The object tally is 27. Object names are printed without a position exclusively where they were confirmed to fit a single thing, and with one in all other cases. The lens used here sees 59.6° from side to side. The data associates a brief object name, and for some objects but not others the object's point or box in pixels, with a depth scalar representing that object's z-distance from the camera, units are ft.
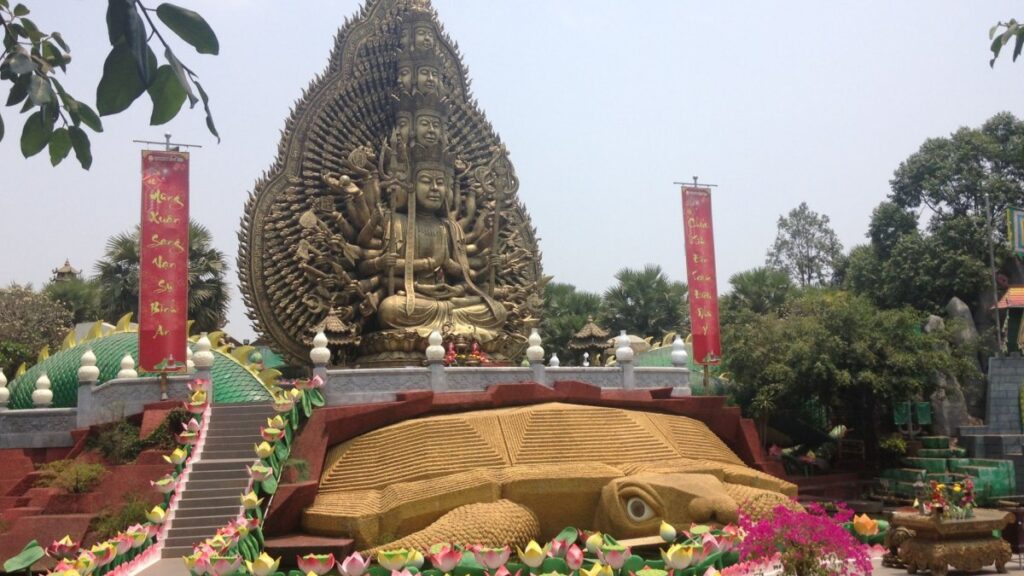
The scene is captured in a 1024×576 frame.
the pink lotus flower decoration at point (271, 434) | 35.19
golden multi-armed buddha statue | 53.06
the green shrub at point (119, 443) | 40.16
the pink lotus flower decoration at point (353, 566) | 24.12
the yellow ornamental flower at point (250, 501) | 31.53
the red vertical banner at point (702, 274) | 58.08
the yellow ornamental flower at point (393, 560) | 24.54
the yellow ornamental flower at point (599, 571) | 23.13
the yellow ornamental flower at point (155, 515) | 32.45
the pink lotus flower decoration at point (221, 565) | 24.84
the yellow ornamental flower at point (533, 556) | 25.36
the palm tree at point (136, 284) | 76.64
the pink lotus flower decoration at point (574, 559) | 24.71
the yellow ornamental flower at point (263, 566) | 24.58
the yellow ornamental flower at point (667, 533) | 28.68
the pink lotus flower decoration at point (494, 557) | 24.95
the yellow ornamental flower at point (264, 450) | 34.32
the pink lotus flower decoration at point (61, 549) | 26.22
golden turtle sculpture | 34.37
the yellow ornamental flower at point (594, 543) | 26.33
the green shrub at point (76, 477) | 37.86
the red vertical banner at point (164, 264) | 44.65
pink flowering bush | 22.13
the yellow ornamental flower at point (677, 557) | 25.73
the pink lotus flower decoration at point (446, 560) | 24.36
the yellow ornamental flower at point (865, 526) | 27.25
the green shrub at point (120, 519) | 35.47
